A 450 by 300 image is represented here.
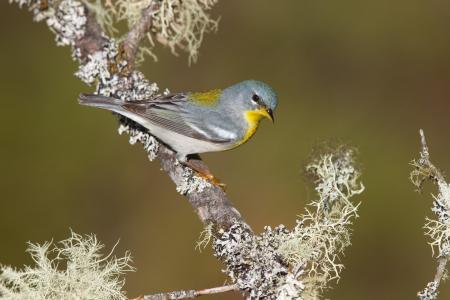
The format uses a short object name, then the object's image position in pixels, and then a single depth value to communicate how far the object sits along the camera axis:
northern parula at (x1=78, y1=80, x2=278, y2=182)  5.87
